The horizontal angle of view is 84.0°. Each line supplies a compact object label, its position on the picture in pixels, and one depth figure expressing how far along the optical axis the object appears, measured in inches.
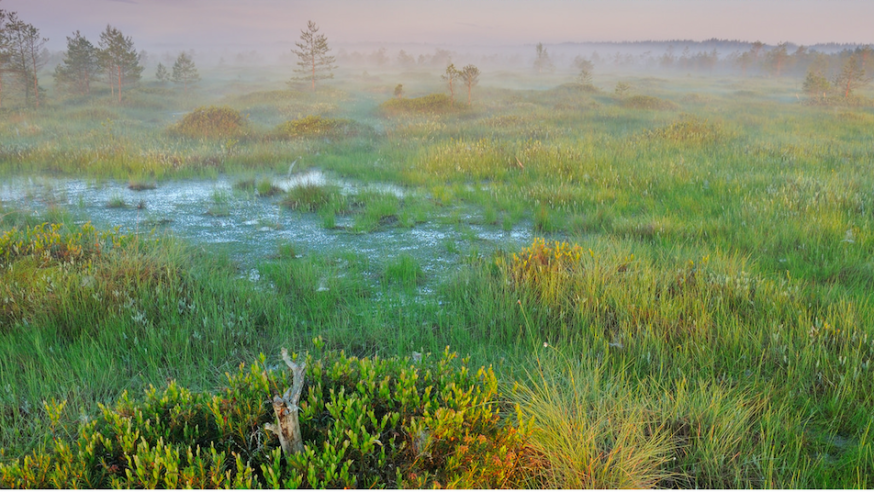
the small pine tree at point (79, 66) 1453.0
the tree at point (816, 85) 1662.2
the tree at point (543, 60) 3764.8
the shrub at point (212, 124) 736.3
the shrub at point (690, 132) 598.6
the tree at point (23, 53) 1138.0
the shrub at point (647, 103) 1245.1
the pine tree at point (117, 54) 1453.0
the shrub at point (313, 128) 721.0
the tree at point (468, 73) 1138.0
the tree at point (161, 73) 2069.4
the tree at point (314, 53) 1939.0
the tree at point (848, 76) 1583.9
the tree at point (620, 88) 1515.0
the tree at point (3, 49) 1112.5
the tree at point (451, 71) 1095.0
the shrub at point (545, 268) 181.9
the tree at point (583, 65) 2001.0
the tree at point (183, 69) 1847.6
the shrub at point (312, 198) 362.9
